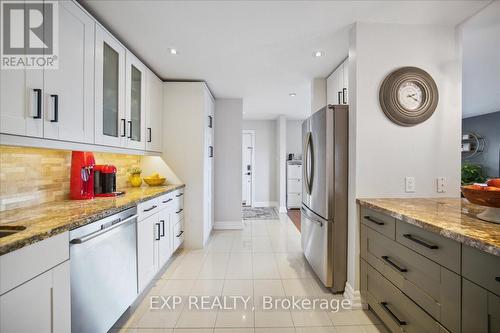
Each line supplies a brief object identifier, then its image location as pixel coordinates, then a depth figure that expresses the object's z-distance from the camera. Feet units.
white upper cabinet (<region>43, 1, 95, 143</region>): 4.66
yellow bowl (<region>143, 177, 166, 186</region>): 9.88
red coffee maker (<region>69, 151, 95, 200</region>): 6.18
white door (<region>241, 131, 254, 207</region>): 21.67
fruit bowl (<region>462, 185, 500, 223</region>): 3.64
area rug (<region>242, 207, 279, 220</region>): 17.36
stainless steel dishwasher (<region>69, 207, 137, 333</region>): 4.07
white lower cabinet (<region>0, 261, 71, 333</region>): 2.90
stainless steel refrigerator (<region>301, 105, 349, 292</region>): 6.86
